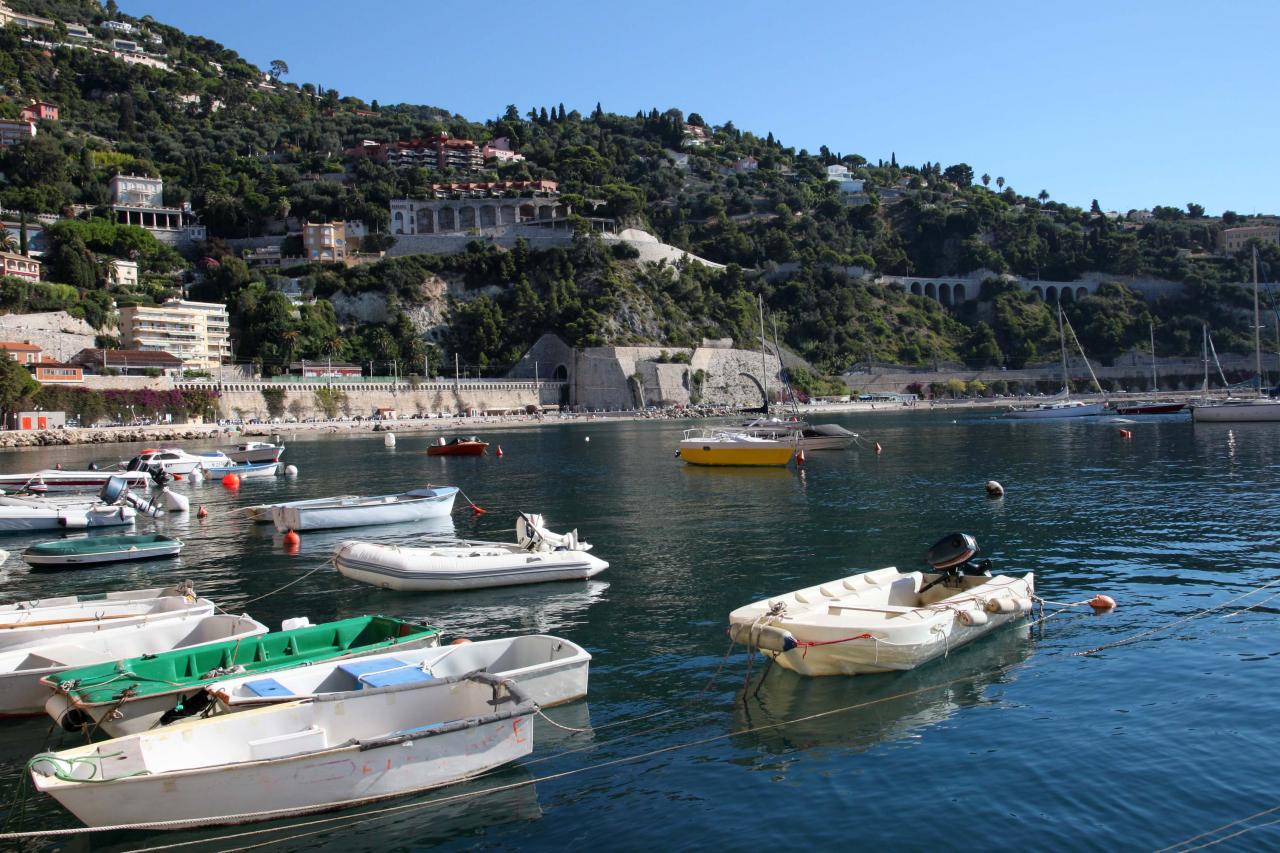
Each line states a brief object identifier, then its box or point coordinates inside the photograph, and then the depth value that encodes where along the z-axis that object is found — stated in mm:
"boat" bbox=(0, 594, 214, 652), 13617
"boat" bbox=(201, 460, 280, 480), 48188
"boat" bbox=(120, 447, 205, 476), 44812
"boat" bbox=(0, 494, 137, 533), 31422
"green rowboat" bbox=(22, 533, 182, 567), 24828
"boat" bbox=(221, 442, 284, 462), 51531
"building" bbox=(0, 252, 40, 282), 96469
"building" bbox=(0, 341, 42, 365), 84000
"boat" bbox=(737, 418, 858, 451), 56500
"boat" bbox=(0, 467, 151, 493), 38750
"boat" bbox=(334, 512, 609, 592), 20047
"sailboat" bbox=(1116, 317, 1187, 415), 83938
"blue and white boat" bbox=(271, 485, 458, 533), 29312
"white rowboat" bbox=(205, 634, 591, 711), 10906
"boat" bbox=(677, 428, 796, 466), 46562
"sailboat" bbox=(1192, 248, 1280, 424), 71062
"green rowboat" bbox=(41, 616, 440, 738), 10766
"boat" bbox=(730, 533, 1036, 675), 13281
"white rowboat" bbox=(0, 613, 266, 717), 12297
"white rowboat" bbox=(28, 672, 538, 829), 8750
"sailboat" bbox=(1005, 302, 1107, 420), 85562
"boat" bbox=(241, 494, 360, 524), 31684
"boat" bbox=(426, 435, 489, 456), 60250
